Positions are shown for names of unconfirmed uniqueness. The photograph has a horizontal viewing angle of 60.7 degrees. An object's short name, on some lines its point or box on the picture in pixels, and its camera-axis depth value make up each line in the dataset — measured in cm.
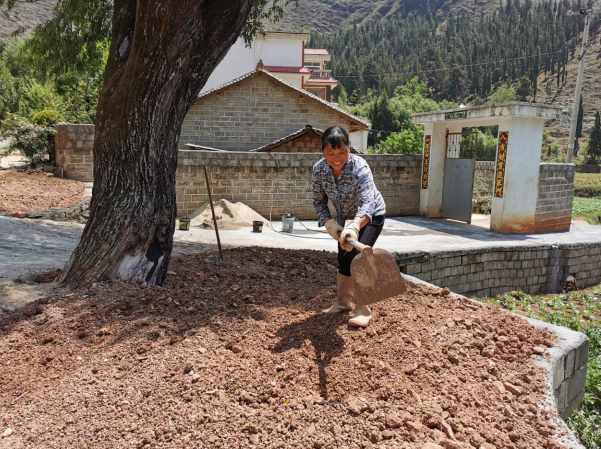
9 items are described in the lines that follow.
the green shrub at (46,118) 1642
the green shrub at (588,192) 3086
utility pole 2170
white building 3516
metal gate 1387
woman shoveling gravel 389
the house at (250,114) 1862
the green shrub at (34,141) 1570
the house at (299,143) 1770
